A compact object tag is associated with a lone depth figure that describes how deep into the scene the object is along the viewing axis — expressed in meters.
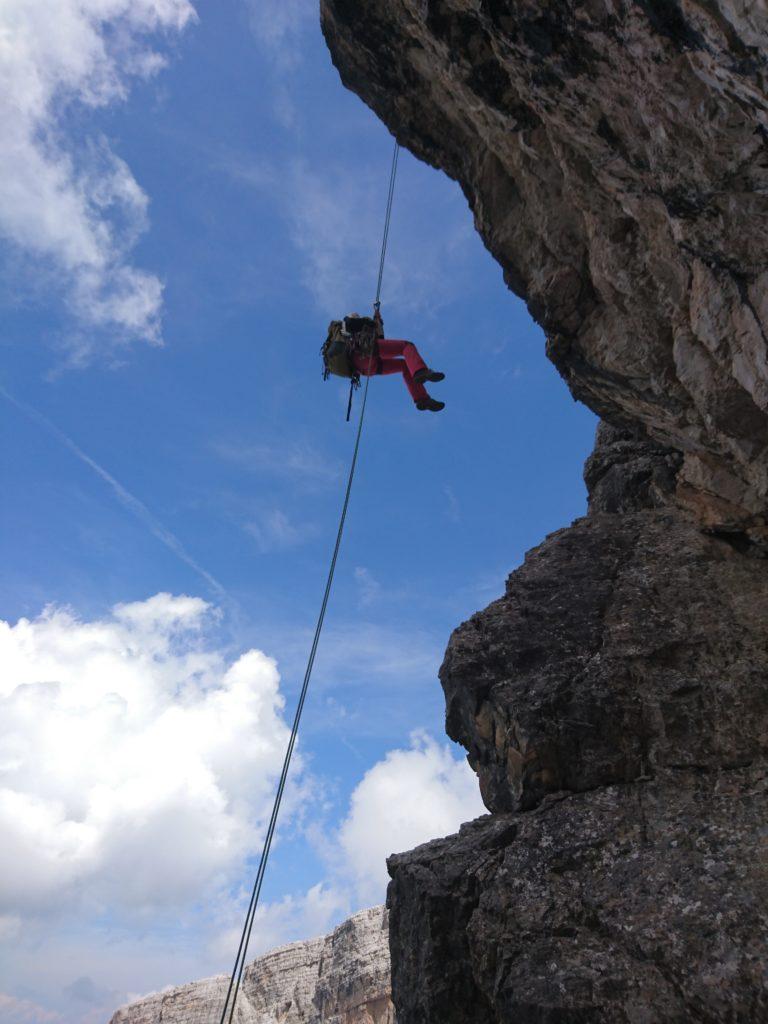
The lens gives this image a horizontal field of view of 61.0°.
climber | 11.73
